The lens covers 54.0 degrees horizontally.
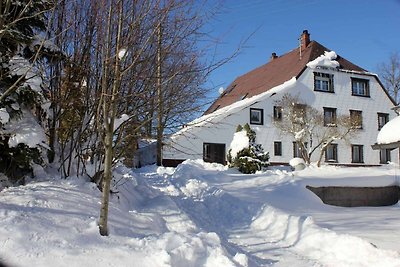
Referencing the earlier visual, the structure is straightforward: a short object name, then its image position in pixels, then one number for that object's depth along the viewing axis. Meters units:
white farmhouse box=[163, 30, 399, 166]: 27.03
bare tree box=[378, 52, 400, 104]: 41.22
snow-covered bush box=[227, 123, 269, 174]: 17.23
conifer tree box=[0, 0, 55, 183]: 6.34
